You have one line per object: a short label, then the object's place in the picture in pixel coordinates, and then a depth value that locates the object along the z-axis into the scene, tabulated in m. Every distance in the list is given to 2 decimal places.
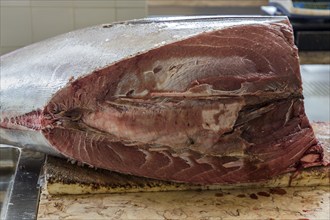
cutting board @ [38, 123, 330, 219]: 1.45
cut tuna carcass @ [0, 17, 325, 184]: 1.44
